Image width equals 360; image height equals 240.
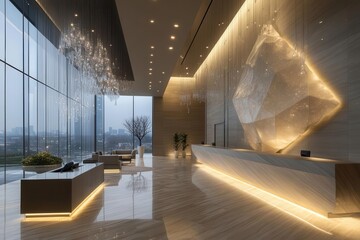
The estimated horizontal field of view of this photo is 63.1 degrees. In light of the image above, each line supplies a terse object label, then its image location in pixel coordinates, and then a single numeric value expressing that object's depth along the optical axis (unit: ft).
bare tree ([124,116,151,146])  68.69
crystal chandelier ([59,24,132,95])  28.84
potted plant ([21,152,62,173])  21.52
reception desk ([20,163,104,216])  16.43
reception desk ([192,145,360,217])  14.79
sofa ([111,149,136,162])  48.56
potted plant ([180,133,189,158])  64.34
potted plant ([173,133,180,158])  64.90
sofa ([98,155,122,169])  38.68
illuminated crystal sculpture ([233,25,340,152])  19.45
